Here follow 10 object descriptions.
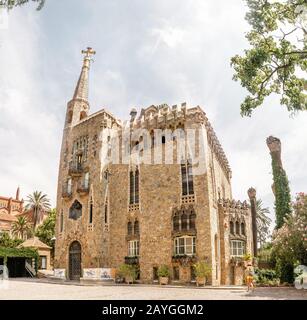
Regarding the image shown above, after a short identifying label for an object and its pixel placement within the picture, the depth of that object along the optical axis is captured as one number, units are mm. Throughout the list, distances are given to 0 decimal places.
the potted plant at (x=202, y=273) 23594
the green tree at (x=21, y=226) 57409
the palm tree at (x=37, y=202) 59438
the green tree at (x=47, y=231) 50653
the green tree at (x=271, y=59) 13461
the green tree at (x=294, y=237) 19172
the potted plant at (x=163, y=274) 25469
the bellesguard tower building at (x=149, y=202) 26156
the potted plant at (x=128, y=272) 26828
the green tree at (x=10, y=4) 9468
